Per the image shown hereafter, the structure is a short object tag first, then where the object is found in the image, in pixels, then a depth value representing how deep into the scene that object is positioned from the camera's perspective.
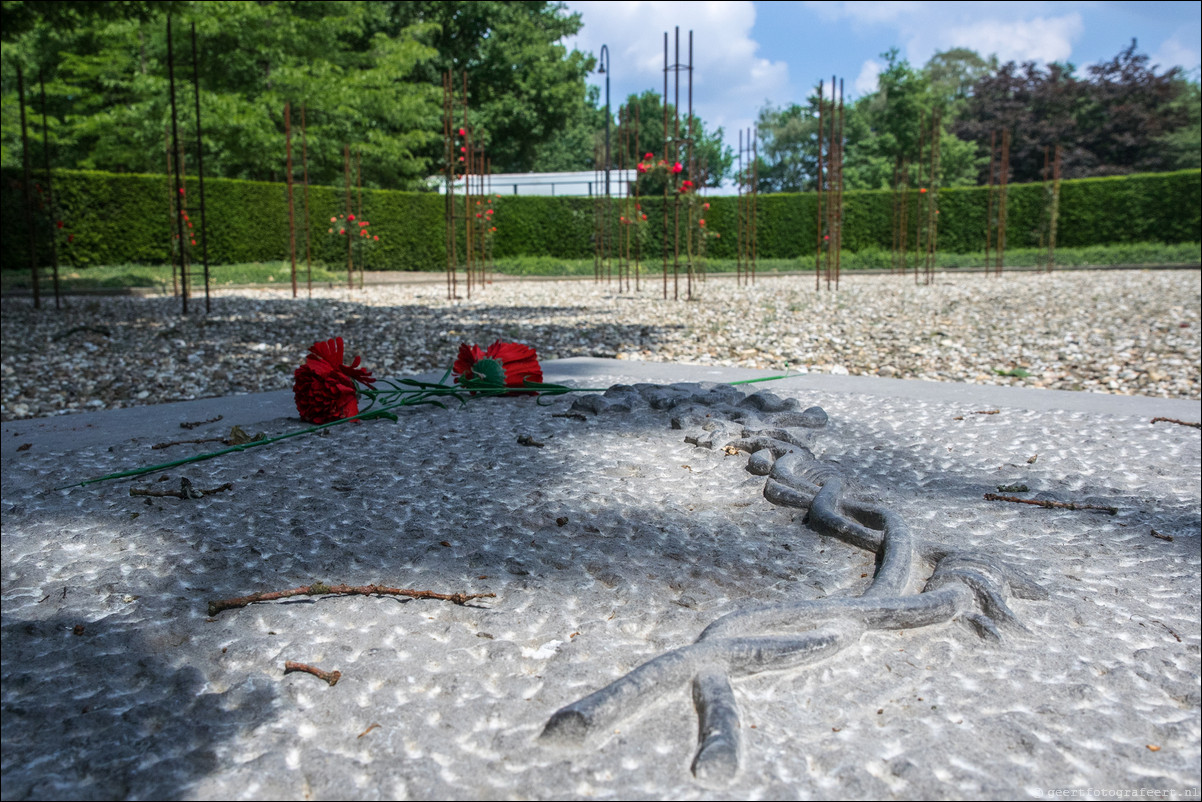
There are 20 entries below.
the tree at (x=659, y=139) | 41.47
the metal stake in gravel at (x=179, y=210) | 5.09
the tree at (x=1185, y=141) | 21.97
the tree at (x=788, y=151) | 40.97
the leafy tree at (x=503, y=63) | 20.67
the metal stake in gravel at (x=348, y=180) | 10.44
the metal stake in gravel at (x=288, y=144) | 7.39
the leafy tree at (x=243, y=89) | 14.23
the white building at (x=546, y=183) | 22.33
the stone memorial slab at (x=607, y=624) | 0.92
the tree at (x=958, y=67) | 42.72
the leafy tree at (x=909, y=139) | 24.05
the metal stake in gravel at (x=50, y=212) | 6.28
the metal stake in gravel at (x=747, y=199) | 11.16
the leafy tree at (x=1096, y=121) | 23.75
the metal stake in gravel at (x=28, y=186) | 5.77
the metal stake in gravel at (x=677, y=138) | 7.75
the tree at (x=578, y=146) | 36.59
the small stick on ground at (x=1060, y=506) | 1.79
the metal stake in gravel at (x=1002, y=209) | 11.94
